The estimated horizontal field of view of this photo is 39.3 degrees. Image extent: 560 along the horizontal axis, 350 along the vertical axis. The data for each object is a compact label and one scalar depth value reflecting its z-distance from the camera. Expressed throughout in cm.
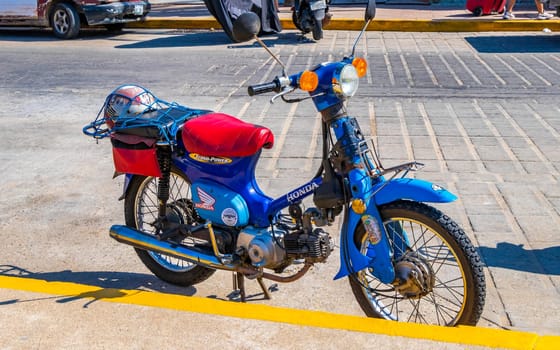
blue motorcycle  392
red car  1483
